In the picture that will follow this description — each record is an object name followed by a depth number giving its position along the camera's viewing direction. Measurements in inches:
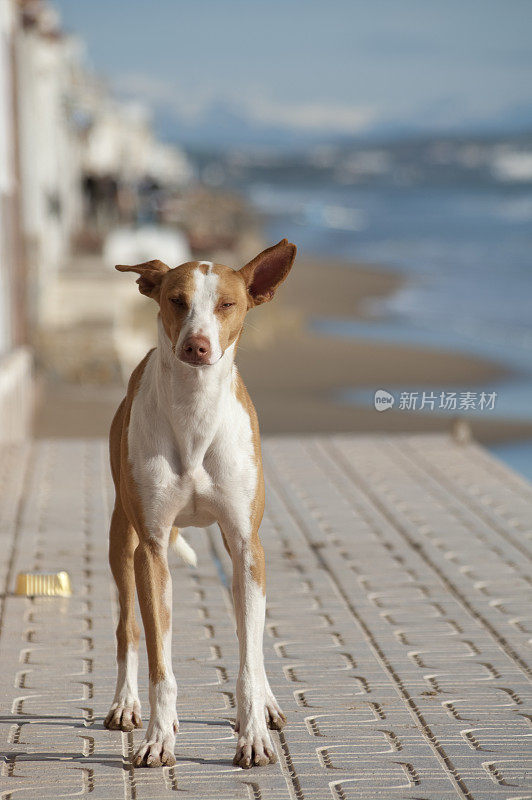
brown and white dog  296.0
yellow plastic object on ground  455.2
